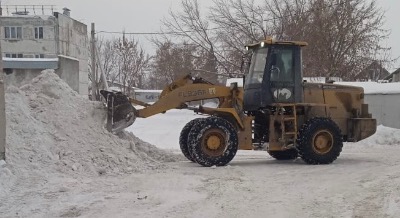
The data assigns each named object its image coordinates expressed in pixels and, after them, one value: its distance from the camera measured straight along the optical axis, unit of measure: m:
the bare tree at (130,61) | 56.58
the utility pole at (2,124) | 8.51
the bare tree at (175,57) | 40.41
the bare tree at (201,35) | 39.34
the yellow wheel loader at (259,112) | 11.40
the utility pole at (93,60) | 33.38
